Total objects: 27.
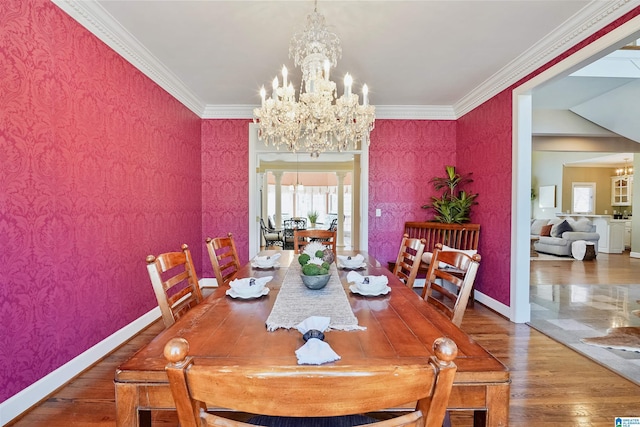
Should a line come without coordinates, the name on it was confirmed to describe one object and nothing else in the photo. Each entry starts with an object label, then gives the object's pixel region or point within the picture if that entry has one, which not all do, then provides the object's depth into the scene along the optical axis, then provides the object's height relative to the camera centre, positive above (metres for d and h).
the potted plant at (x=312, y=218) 10.24 -0.37
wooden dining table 0.83 -0.44
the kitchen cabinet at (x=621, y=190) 10.09 +0.60
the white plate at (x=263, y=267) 2.18 -0.42
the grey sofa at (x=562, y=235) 7.32 -0.65
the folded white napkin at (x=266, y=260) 2.20 -0.39
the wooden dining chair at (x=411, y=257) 1.94 -0.33
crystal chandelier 2.29 +0.77
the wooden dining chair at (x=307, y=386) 0.49 -0.28
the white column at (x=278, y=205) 10.60 +0.06
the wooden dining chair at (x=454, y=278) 1.37 -0.34
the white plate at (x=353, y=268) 2.18 -0.42
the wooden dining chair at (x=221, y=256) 2.04 -0.34
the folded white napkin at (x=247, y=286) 1.50 -0.39
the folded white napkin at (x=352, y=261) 2.19 -0.38
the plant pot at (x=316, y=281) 1.56 -0.37
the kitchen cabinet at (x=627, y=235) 8.59 -0.75
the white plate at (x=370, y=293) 1.54 -0.42
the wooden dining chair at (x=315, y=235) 3.15 -0.29
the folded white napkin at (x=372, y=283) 1.55 -0.39
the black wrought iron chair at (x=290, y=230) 7.17 -0.62
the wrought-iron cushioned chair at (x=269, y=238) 7.29 -0.75
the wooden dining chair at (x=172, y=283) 1.33 -0.36
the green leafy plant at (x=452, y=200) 4.18 +0.11
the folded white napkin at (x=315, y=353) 0.84 -0.40
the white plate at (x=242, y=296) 1.49 -0.42
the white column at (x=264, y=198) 8.16 +0.23
